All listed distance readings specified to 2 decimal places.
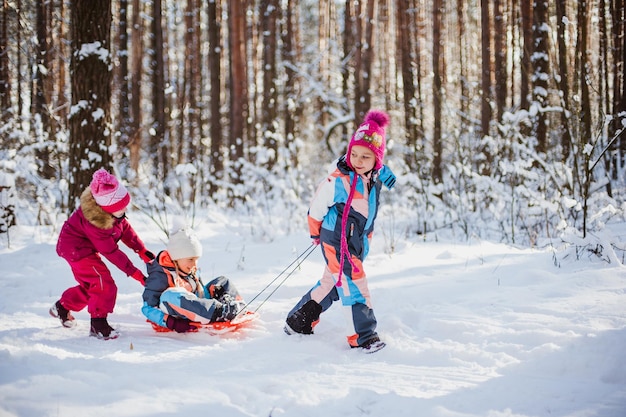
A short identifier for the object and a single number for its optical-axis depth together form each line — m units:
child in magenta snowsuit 3.38
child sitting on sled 3.30
